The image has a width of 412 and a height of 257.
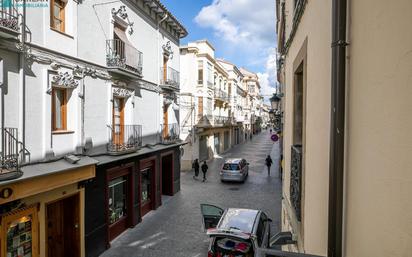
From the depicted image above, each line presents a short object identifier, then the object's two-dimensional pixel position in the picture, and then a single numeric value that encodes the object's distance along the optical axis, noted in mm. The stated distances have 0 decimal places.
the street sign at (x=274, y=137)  20388
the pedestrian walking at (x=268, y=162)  24016
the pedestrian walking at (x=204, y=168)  21875
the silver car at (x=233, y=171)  20922
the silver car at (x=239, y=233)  7559
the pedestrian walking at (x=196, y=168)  22856
